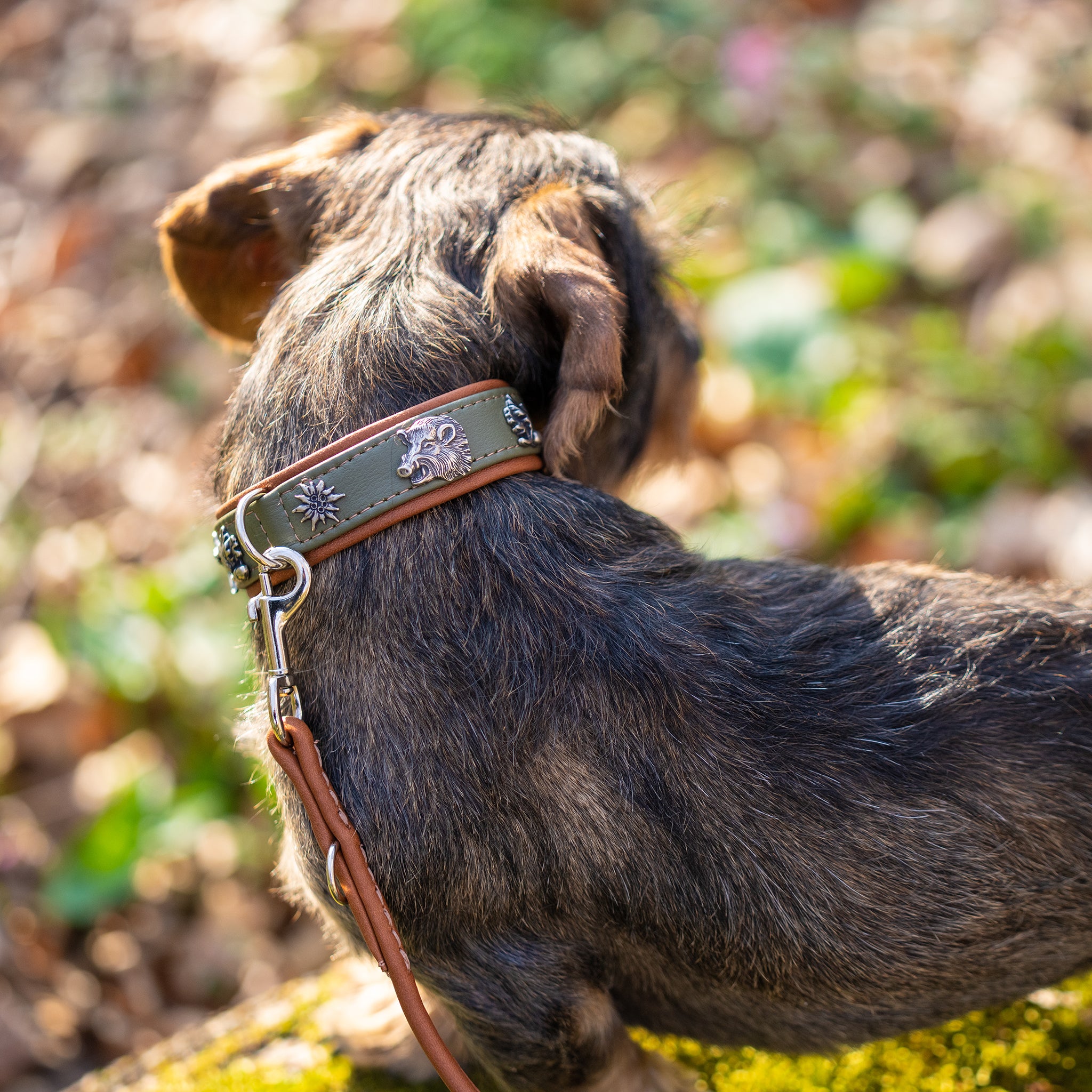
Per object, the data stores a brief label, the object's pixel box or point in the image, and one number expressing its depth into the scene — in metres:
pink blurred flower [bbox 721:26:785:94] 2.30
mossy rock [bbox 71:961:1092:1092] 1.13
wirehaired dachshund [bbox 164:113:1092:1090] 1.03
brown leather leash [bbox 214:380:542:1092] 1.02
